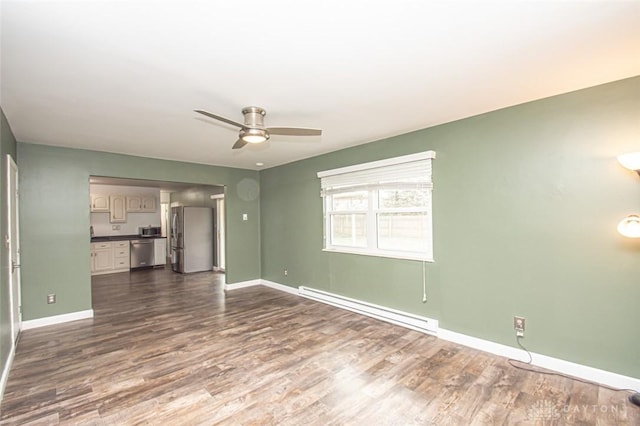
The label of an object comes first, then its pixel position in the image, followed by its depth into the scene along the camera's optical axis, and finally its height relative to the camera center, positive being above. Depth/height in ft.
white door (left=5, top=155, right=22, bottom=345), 10.23 -1.04
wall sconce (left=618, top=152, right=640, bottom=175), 7.08 +1.05
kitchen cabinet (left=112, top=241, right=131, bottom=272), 25.30 -3.36
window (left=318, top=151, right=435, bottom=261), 12.29 +0.13
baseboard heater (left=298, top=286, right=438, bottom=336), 11.86 -4.54
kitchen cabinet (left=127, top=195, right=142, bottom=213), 27.71 +1.17
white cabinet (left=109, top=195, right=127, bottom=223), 26.86 +0.63
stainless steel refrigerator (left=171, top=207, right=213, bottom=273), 25.35 -2.10
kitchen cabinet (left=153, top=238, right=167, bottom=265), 27.32 -3.30
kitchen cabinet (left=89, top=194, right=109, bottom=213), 25.77 +1.16
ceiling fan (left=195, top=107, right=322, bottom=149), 8.93 +2.45
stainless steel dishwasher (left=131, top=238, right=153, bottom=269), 26.32 -3.30
